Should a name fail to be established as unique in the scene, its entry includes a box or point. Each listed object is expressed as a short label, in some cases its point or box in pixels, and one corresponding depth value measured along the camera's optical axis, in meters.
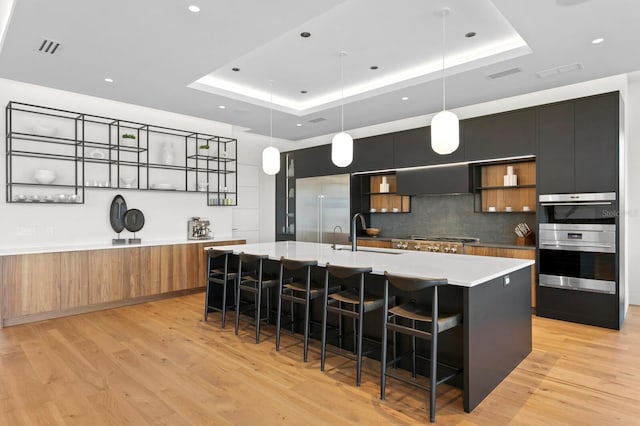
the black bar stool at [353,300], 2.71
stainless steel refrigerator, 6.64
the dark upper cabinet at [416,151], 5.35
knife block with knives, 4.88
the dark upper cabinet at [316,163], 6.91
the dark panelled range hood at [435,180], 5.31
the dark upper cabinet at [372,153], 6.06
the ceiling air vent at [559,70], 3.88
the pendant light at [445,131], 3.13
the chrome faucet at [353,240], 3.86
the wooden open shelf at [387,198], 6.32
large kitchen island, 2.36
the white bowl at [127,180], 5.44
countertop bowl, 6.56
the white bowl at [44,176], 4.65
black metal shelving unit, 4.63
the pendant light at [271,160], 4.51
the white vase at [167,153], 5.88
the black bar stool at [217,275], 4.08
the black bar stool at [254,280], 3.62
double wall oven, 3.98
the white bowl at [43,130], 4.64
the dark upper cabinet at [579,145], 3.98
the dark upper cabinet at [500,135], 4.60
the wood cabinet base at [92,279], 4.16
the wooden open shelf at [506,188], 4.94
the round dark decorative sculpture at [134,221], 5.43
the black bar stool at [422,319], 2.27
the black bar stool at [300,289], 3.15
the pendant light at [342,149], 3.94
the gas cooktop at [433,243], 5.14
